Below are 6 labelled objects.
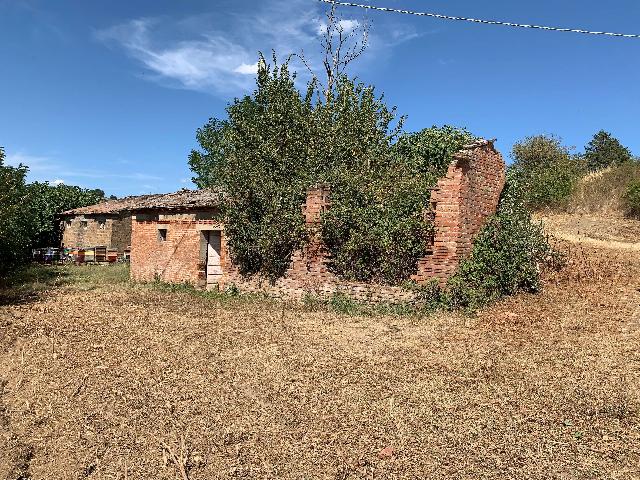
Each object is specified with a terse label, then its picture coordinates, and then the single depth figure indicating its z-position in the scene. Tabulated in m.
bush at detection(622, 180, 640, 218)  19.73
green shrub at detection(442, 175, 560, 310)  10.14
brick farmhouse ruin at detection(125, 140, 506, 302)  10.45
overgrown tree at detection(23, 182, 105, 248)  32.84
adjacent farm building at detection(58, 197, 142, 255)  30.09
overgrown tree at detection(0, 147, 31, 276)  14.61
